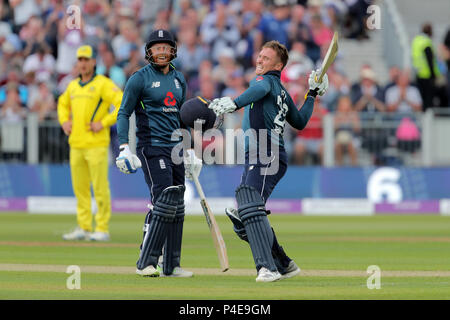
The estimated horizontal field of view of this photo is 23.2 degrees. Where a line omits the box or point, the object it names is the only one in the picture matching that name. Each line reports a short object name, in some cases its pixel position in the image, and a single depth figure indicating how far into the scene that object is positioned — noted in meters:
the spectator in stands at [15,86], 24.06
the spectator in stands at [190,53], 24.42
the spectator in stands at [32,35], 25.45
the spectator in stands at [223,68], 23.75
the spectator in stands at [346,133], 22.86
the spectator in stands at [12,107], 23.45
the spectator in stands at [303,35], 24.55
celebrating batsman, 10.28
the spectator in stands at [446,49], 25.31
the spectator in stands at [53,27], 25.36
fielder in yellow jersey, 15.73
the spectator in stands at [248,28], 24.55
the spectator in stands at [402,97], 23.39
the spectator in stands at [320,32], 24.69
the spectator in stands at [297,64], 22.64
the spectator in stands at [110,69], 23.44
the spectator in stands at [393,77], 23.69
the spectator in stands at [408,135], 22.88
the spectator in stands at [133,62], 23.80
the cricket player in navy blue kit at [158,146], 10.83
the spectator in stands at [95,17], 24.70
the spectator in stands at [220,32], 25.02
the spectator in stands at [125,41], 24.45
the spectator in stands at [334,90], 23.41
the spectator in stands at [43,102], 23.42
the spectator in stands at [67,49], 24.44
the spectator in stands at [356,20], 25.88
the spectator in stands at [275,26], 24.45
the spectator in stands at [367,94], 23.39
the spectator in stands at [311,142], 22.72
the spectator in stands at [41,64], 24.69
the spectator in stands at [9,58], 25.22
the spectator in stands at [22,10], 26.66
